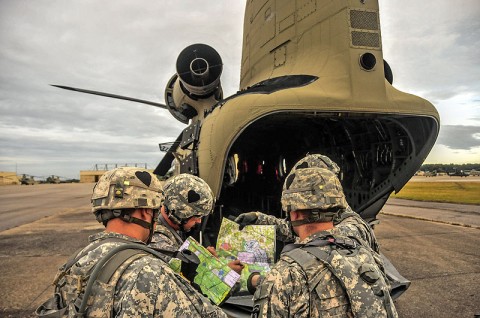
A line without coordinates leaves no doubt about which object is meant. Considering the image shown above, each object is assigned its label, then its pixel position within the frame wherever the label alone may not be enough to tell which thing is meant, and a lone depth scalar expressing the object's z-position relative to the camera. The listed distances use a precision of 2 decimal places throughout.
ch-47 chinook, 4.88
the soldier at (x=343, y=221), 2.94
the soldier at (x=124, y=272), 1.53
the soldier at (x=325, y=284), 1.80
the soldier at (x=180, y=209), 2.88
